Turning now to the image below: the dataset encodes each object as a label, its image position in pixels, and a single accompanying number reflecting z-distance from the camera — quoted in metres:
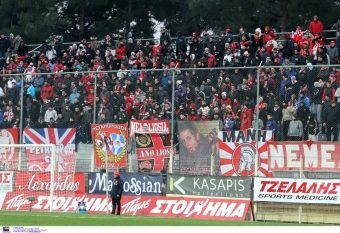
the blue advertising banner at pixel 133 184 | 33.09
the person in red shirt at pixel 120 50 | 40.53
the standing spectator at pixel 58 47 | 43.12
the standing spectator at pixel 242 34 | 37.25
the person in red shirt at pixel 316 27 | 37.31
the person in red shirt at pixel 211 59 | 36.16
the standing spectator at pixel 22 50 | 44.72
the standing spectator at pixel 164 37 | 40.05
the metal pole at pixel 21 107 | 35.50
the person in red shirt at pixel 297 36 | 36.47
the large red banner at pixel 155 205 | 31.53
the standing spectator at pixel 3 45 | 44.78
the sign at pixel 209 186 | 31.31
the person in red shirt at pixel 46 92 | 35.12
